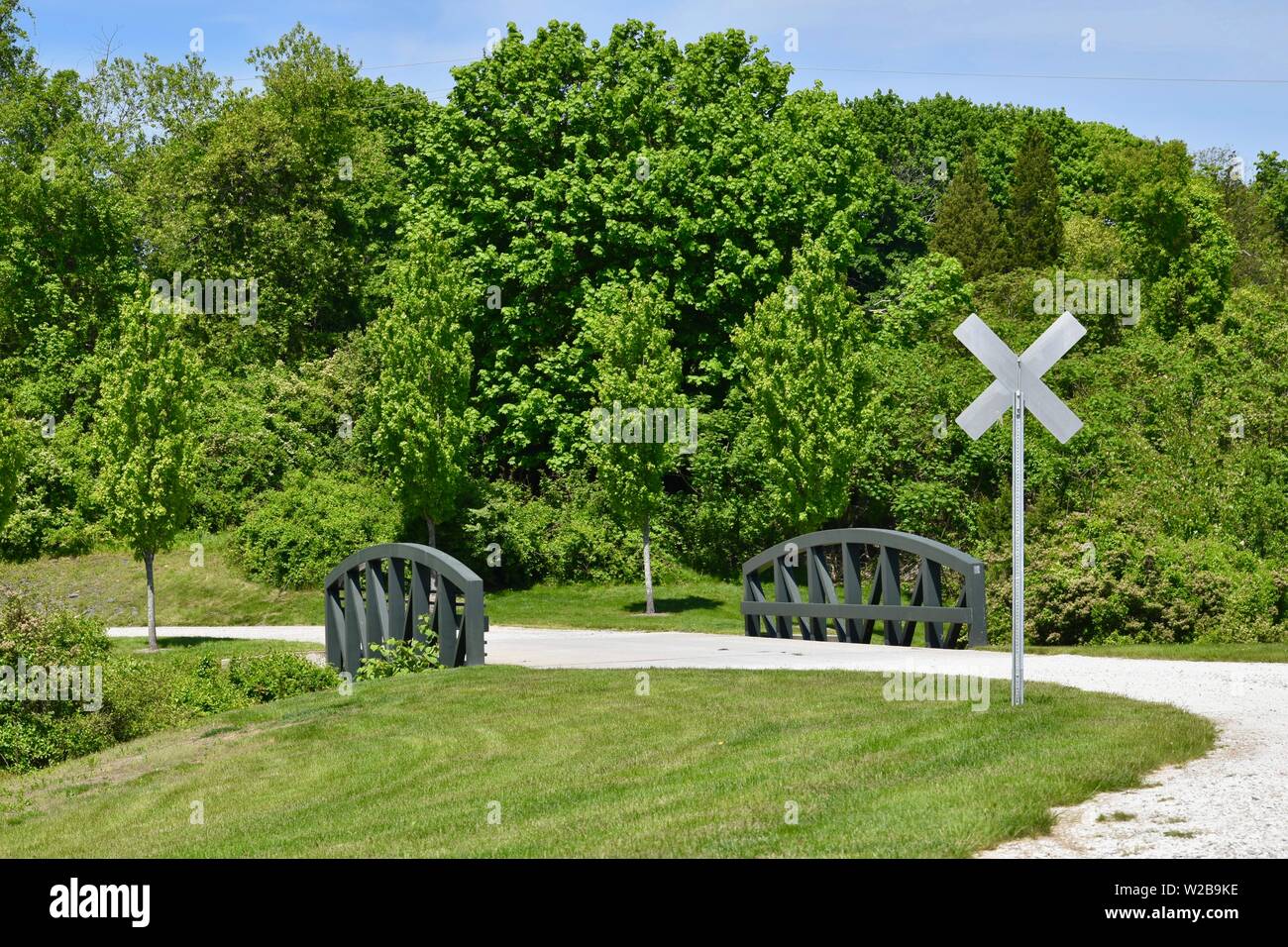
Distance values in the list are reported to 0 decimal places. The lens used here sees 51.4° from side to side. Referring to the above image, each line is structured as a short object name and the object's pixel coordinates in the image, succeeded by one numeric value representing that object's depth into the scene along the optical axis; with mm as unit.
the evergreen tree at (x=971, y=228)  55875
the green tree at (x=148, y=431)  25219
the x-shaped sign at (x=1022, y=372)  11578
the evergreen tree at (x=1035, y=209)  58019
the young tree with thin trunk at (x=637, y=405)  27938
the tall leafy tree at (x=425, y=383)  30281
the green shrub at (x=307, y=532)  32500
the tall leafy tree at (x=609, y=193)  36156
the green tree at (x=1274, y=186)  67312
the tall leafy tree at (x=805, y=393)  28406
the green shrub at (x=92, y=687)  16266
